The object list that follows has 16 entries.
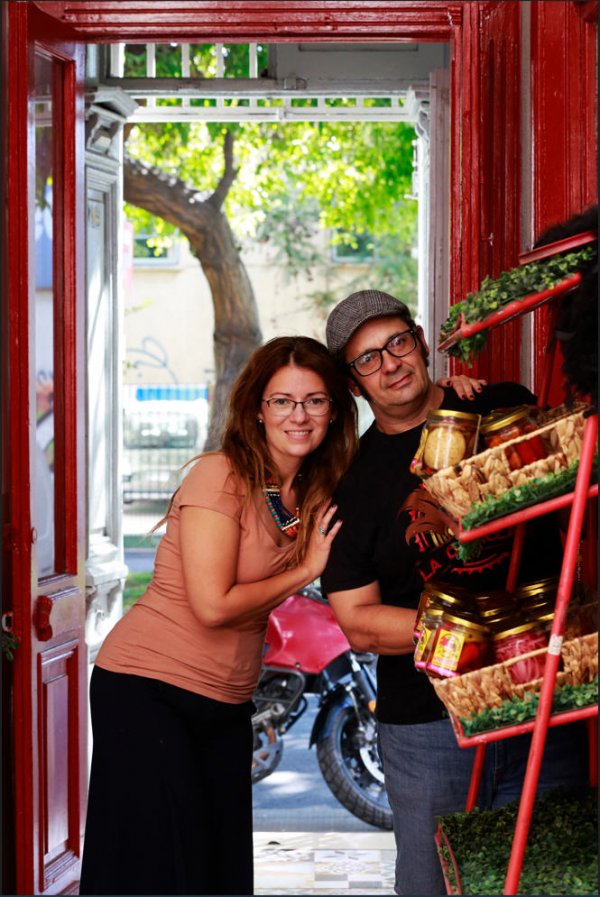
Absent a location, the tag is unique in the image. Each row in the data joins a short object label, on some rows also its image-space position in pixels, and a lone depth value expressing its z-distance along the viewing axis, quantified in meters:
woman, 4.22
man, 4.04
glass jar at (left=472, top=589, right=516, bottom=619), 3.70
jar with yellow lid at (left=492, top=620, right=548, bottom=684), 3.51
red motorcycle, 6.44
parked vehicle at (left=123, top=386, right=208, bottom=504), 19.95
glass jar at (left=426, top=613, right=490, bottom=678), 3.54
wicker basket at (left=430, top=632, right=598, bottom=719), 3.47
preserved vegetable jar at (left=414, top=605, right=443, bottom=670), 3.59
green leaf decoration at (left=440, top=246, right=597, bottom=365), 3.50
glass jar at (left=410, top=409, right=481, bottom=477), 3.54
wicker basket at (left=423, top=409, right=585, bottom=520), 3.46
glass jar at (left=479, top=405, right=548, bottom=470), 3.49
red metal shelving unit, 3.41
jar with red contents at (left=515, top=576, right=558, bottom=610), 3.70
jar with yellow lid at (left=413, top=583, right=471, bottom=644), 3.67
